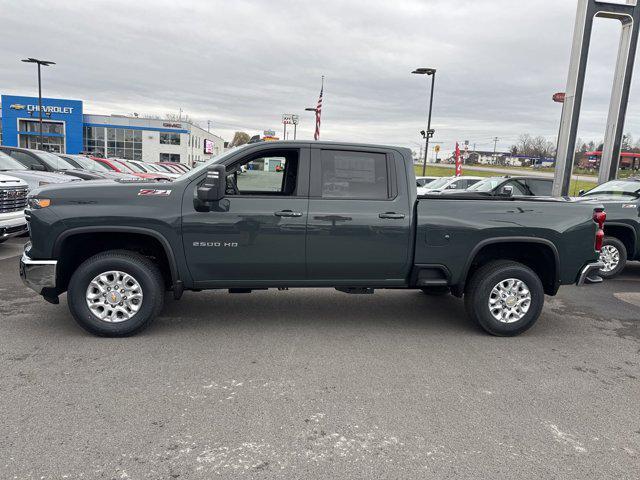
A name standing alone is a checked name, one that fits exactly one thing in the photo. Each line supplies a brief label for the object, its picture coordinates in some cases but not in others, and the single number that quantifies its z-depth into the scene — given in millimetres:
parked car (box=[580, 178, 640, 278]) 8086
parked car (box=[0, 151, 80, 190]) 10445
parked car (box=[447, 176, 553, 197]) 12430
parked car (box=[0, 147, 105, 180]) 12545
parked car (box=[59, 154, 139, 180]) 15234
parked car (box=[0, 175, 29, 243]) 8031
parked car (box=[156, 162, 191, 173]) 32662
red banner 24225
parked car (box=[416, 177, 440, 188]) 22016
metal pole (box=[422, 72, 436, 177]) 24848
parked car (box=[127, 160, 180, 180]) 22378
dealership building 61656
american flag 22791
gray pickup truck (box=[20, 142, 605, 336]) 4621
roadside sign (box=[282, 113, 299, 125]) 48781
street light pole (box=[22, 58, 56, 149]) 29391
